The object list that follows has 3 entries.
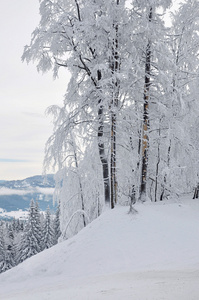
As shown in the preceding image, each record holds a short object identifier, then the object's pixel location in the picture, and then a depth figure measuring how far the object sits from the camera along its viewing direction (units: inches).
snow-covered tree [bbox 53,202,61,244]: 1864.4
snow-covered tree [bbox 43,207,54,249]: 1695.4
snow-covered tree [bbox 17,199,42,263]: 1491.1
